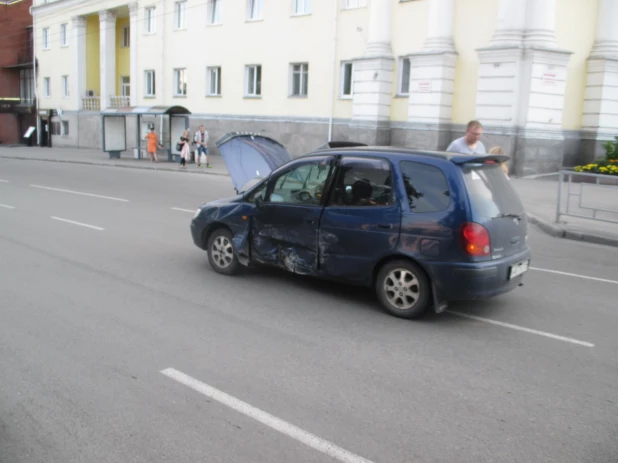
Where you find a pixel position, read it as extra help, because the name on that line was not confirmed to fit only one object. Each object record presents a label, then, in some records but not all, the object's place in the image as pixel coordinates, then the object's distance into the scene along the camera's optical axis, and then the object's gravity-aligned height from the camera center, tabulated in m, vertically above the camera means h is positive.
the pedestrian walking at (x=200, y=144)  26.80 -0.77
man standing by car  8.94 -0.07
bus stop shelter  29.93 -0.08
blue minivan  5.91 -0.93
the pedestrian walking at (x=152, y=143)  29.89 -0.90
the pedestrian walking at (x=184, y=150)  26.95 -1.05
